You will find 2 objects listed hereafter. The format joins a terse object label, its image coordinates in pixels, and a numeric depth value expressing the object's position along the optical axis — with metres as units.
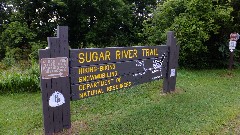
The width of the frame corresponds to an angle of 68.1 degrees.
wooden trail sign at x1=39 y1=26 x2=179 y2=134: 2.75
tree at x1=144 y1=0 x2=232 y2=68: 6.93
